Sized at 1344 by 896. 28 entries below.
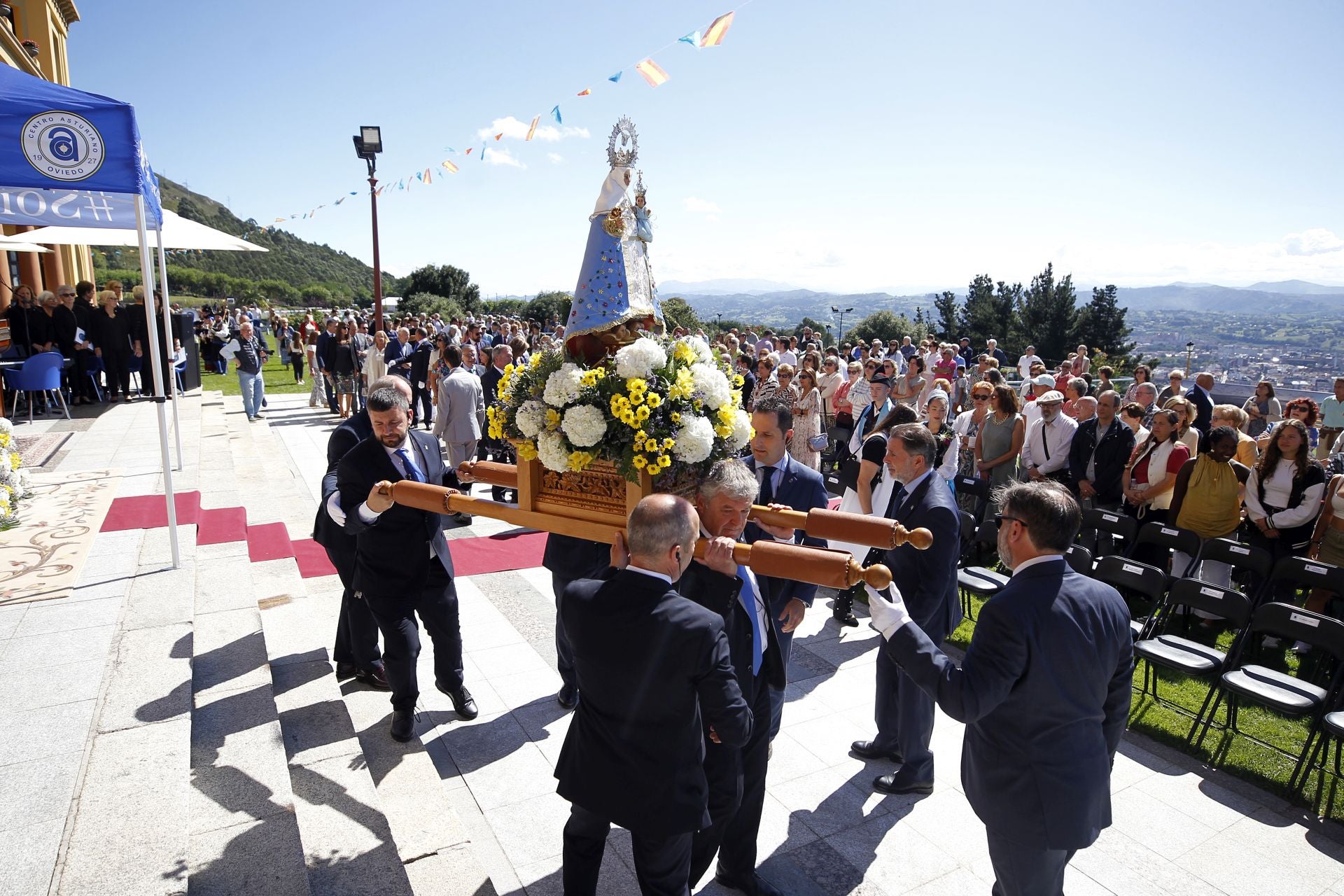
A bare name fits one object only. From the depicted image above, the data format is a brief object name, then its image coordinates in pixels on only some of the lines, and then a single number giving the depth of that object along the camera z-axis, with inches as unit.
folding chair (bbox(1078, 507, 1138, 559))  305.3
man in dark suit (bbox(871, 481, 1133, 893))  108.4
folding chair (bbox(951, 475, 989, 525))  356.5
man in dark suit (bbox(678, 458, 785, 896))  121.9
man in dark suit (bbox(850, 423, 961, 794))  173.3
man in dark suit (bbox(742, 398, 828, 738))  178.5
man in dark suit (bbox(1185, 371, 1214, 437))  406.6
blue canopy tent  203.6
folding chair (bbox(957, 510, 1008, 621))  266.7
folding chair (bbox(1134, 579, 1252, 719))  210.2
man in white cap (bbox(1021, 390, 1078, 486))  352.5
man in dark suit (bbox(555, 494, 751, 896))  104.9
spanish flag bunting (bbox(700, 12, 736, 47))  290.4
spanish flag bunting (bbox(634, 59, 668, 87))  309.4
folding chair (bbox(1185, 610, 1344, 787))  188.1
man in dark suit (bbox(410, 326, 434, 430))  596.4
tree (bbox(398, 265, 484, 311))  2488.9
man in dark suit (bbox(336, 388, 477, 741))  183.3
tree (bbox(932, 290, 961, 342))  2203.5
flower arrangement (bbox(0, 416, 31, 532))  253.6
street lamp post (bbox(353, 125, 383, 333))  686.5
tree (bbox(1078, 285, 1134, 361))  1798.7
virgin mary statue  127.3
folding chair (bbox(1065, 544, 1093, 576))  255.0
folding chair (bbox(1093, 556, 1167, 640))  237.0
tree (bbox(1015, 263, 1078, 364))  1784.0
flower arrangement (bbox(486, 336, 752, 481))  111.3
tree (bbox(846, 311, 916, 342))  2021.4
